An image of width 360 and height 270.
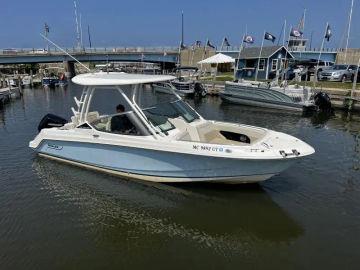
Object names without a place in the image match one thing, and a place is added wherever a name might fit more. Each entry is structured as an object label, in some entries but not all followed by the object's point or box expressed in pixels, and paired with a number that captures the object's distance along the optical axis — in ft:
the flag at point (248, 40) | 142.51
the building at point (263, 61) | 132.46
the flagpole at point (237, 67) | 134.41
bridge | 221.87
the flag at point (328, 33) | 105.50
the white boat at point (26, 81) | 185.45
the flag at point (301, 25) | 149.34
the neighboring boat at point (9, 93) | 113.29
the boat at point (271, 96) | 88.74
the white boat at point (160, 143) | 31.29
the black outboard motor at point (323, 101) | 89.76
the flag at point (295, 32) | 146.26
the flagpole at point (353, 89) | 89.22
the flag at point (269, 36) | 130.30
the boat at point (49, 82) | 177.26
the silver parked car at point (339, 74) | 113.91
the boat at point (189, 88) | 124.20
